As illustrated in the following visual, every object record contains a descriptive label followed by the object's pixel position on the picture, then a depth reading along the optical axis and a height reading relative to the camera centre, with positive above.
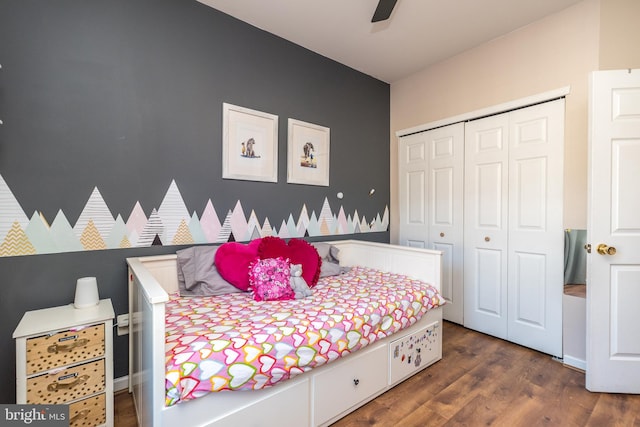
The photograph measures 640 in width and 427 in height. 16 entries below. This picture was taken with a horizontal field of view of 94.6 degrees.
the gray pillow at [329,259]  2.37 -0.40
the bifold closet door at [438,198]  2.79 +0.15
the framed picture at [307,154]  2.55 +0.53
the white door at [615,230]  1.69 -0.09
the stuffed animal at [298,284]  1.82 -0.44
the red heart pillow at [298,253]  1.97 -0.28
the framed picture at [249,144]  2.18 +0.53
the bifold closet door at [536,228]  2.16 -0.11
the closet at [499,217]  2.20 -0.03
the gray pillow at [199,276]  1.84 -0.40
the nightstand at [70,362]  1.25 -0.67
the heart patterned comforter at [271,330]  1.08 -0.53
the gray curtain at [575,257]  2.03 -0.30
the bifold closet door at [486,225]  2.47 -0.10
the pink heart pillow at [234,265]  1.88 -0.34
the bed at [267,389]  1.02 -0.77
